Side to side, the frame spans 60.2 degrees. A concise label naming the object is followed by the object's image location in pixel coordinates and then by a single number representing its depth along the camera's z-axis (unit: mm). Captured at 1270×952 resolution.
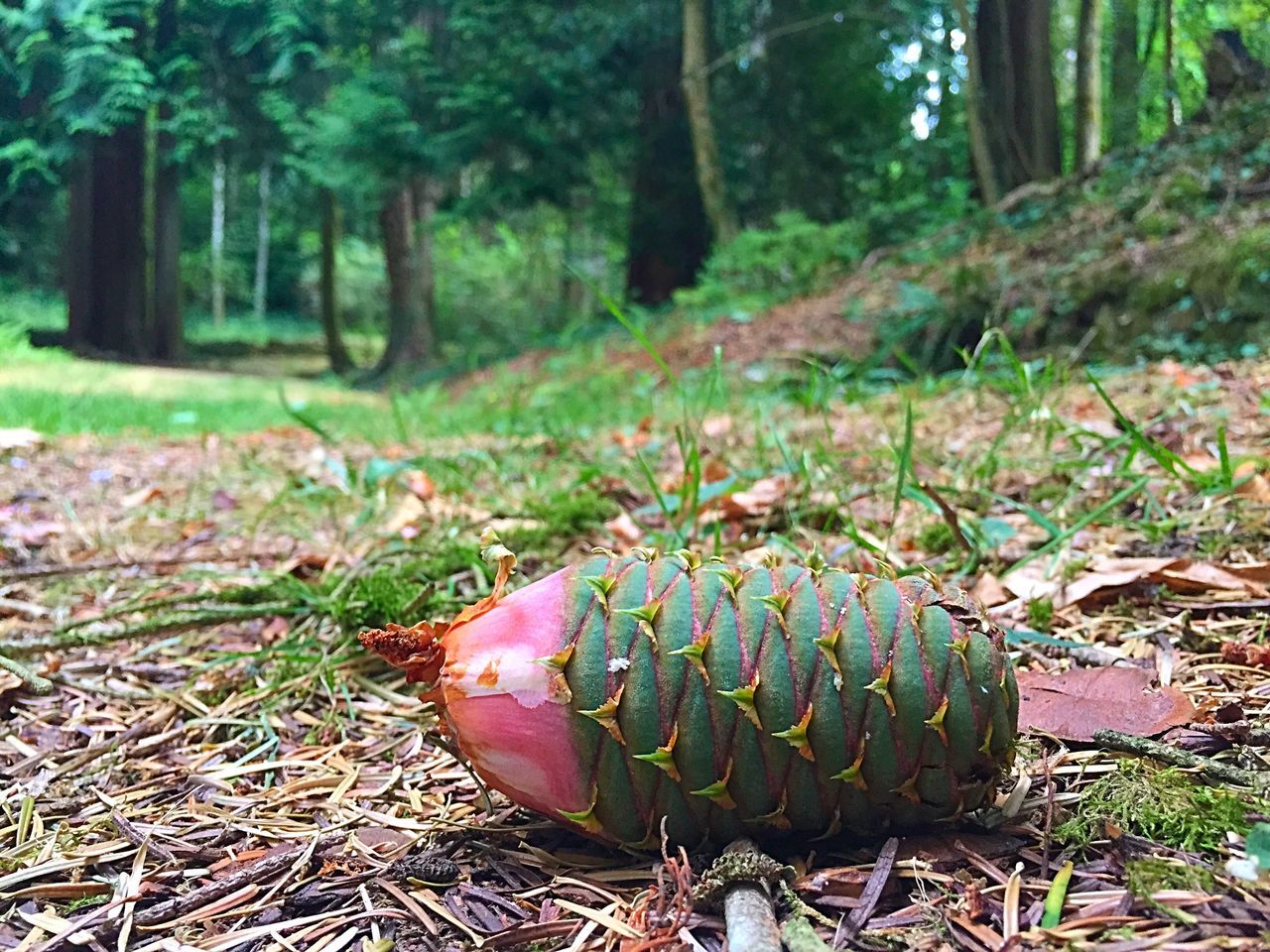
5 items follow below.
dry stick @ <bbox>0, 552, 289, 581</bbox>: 367
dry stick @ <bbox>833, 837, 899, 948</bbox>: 166
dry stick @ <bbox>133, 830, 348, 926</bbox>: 189
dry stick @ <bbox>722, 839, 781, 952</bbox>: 158
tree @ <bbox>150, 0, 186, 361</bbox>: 2608
